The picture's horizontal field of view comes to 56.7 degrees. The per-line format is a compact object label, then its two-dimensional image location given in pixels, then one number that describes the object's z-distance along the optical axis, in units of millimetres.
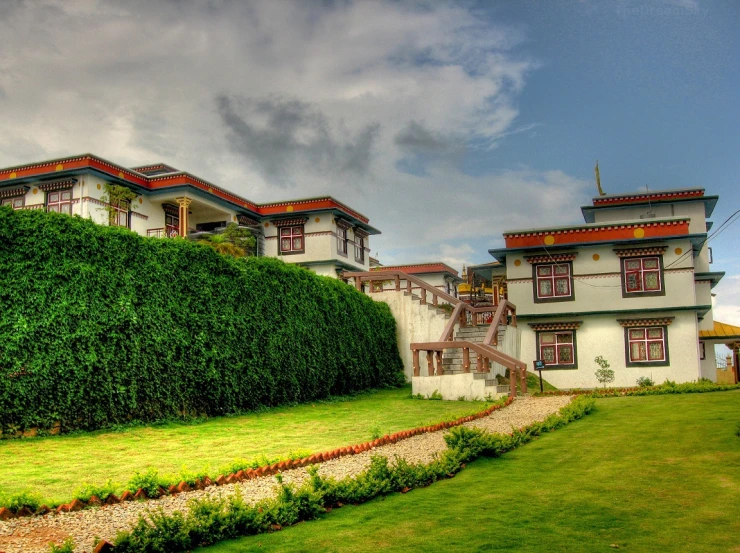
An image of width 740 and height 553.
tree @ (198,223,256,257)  27989
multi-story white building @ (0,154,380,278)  29484
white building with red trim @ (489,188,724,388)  27406
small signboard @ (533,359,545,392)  18734
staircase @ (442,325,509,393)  18172
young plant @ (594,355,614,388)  26453
